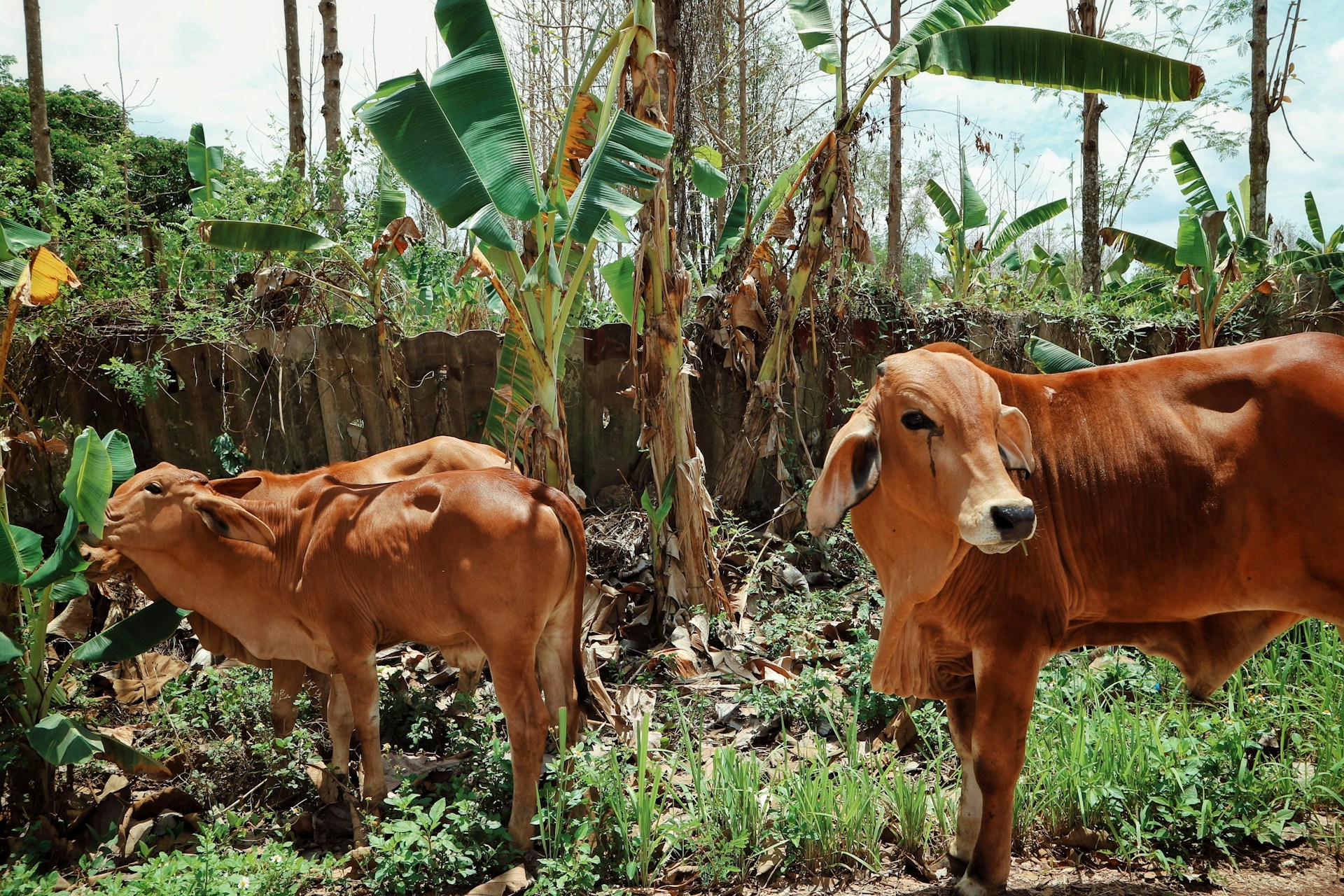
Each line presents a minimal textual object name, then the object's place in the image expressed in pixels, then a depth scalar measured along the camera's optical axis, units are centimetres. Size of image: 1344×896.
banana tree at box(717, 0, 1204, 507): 529
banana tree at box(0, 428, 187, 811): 381
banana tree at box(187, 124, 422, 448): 613
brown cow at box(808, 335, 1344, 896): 262
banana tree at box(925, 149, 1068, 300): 1046
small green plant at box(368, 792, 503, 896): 329
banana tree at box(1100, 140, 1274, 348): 750
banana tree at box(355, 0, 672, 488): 437
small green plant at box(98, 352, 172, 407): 621
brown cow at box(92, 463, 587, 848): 378
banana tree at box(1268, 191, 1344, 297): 838
